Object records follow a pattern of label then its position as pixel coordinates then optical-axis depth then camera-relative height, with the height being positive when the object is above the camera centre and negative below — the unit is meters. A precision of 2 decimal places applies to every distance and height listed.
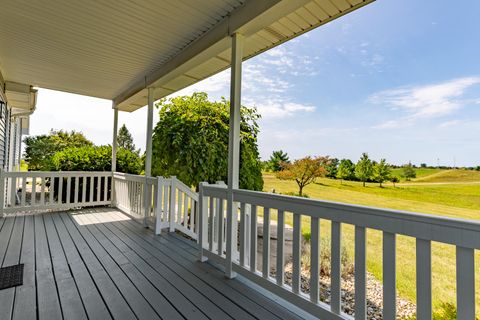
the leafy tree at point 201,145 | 4.95 +0.38
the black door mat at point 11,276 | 2.29 -1.07
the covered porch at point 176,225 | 1.58 -0.49
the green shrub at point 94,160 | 5.97 +0.08
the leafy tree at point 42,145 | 16.50 +1.13
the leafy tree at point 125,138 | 32.84 +3.31
